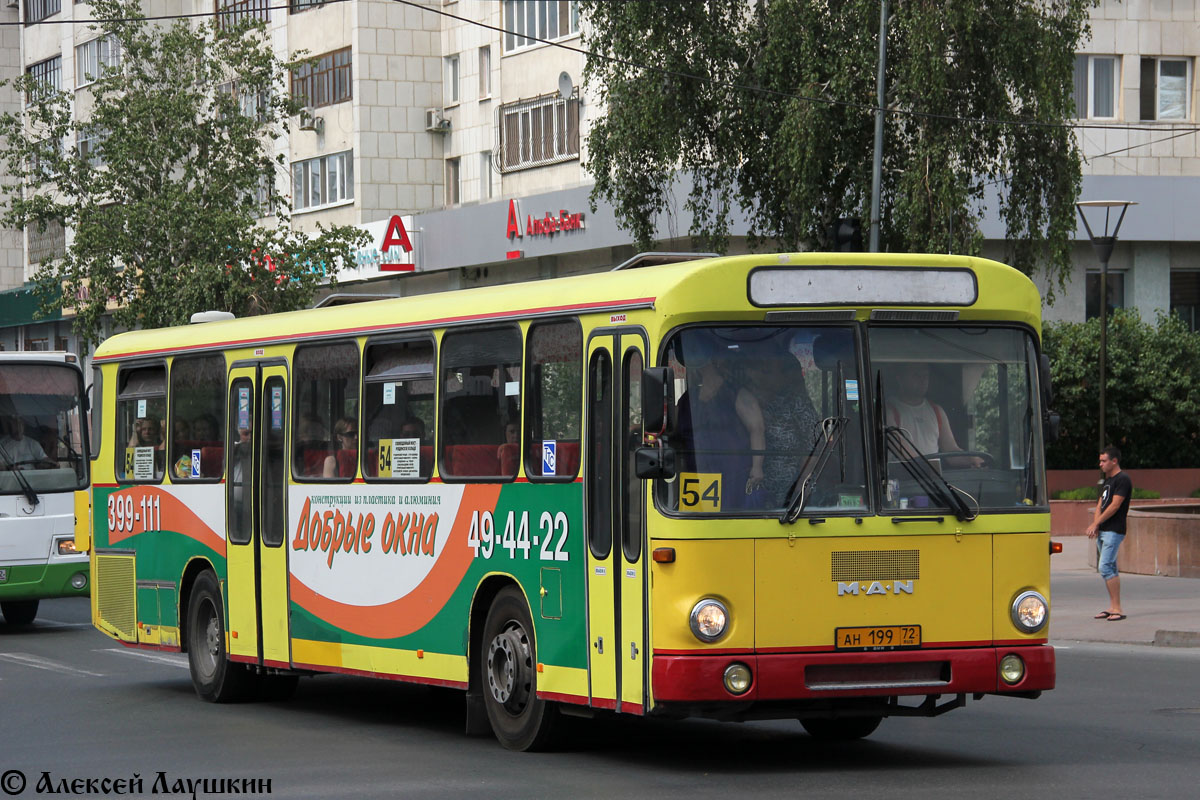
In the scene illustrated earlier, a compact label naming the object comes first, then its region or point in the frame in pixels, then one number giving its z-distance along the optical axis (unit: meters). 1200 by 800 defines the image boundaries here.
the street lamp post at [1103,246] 30.99
